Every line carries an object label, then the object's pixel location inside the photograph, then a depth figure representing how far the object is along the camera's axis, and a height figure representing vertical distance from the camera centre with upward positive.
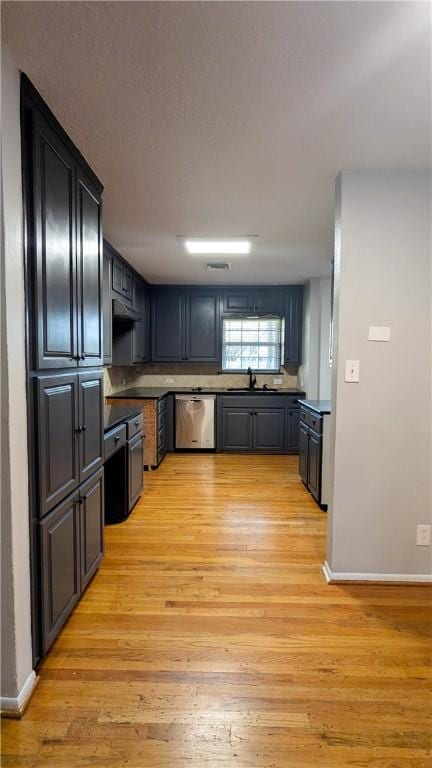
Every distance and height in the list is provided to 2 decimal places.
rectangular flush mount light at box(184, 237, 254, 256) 3.41 +1.10
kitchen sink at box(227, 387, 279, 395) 5.53 -0.44
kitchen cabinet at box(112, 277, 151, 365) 4.75 +0.30
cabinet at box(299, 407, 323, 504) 3.41 -0.90
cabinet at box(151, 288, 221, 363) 5.63 +0.53
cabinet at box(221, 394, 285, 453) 5.34 -0.88
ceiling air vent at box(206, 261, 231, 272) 4.18 +1.09
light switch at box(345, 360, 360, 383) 2.20 -0.06
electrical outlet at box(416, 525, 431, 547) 2.25 -1.04
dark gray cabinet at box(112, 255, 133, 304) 3.85 +0.89
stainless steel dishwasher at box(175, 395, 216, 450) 5.36 -0.88
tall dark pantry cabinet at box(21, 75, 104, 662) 1.50 -0.01
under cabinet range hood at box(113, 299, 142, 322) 3.78 +0.53
